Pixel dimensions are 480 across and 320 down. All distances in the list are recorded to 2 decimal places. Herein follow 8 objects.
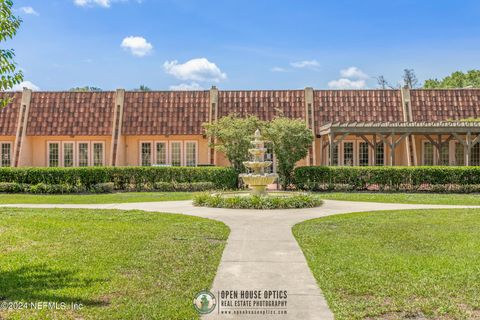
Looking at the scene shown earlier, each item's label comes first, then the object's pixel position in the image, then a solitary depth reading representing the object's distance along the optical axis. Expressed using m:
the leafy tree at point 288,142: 22.12
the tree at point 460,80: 43.31
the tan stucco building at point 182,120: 26.81
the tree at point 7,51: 6.14
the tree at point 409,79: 57.28
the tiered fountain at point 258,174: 16.23
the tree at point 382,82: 55.38
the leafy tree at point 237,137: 22.81
